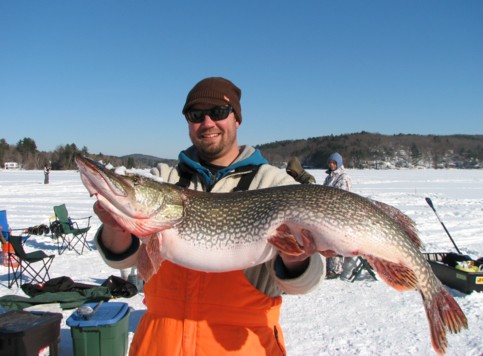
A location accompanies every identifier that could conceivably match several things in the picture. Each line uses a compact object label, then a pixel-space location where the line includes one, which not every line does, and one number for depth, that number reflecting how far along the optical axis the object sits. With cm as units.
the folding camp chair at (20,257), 638
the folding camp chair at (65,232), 905
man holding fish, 204
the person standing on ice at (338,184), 702
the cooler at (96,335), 385
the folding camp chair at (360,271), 687
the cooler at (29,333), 351
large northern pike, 211
